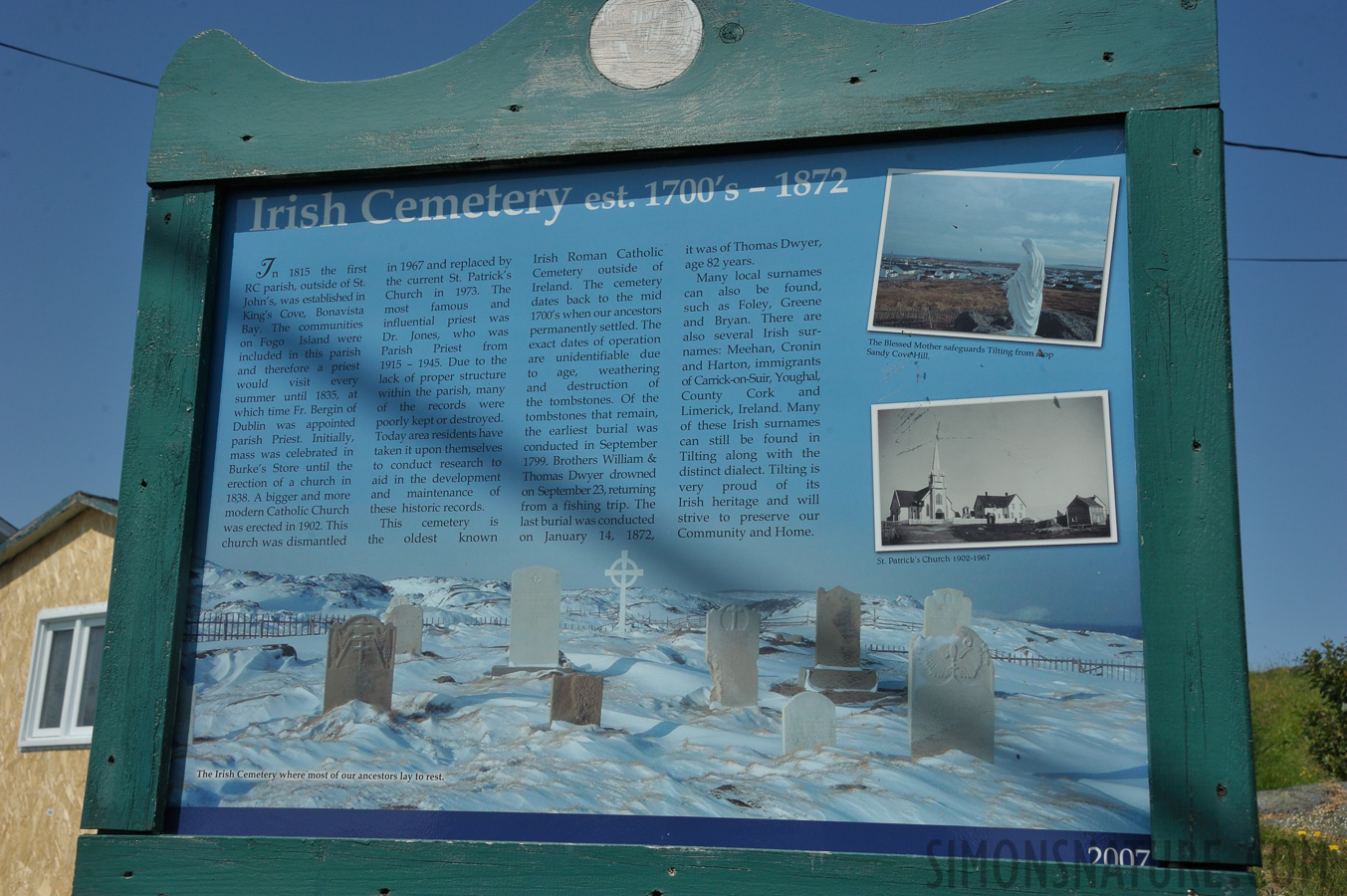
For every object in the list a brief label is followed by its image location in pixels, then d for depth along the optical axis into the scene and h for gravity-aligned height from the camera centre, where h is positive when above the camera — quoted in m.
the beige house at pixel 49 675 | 10.41 -0.96
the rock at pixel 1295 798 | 9.16 -1.58
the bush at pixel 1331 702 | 10.88 -0.90
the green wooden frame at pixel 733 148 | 2.60 +0.89
